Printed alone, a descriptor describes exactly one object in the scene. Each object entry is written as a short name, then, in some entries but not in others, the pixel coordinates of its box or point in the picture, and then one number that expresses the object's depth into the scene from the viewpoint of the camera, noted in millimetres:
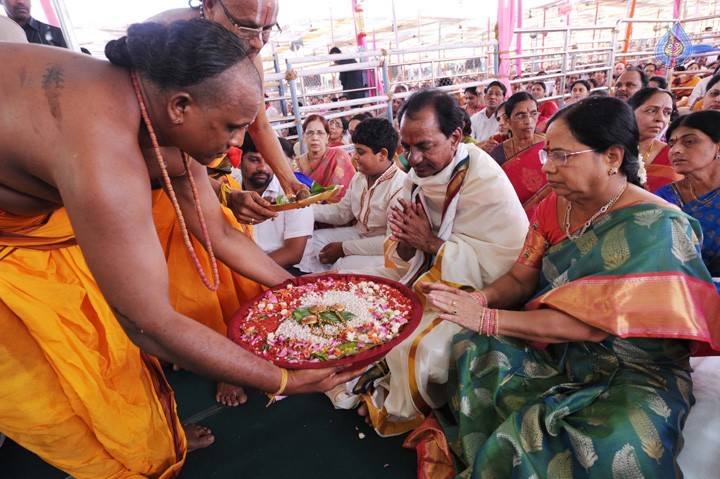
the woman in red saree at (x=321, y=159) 4562
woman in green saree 1412
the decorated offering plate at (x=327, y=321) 1481
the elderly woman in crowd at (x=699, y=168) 2137
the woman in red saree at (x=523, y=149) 3662
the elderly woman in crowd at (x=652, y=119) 3248
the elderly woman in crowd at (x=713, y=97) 3982
